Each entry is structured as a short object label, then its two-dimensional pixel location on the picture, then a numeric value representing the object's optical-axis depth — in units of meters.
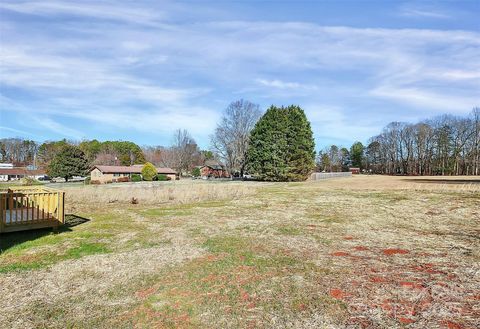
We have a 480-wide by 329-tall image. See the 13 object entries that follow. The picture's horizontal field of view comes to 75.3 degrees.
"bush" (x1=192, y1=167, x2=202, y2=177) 74.69
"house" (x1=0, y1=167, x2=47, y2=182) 77.31
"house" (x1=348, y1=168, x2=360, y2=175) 94.31
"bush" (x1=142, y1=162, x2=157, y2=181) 55.00
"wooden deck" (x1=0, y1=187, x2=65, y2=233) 8.78
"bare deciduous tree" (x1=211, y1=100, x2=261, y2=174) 52.91
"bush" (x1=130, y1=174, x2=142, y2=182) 55.56
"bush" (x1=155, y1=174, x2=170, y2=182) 58.05
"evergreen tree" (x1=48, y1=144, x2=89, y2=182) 51.78
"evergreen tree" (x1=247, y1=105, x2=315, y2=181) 41.56
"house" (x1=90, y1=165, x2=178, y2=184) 57.39
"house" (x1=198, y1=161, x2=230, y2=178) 74.18
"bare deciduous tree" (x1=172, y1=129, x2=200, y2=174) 81.62
